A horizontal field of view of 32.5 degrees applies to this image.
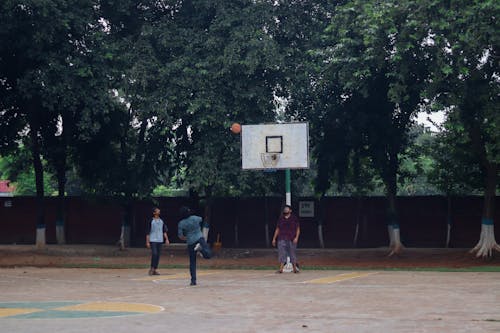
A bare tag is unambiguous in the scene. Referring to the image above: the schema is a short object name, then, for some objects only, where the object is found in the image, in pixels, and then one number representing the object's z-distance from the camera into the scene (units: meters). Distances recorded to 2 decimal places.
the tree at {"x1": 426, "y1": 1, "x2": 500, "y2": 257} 25.86
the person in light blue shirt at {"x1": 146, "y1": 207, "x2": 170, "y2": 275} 22.53
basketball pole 24.64
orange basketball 28.00
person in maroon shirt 23.02
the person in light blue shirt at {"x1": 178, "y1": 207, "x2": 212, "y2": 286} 19.17
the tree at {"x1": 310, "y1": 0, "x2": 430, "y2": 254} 27.50
